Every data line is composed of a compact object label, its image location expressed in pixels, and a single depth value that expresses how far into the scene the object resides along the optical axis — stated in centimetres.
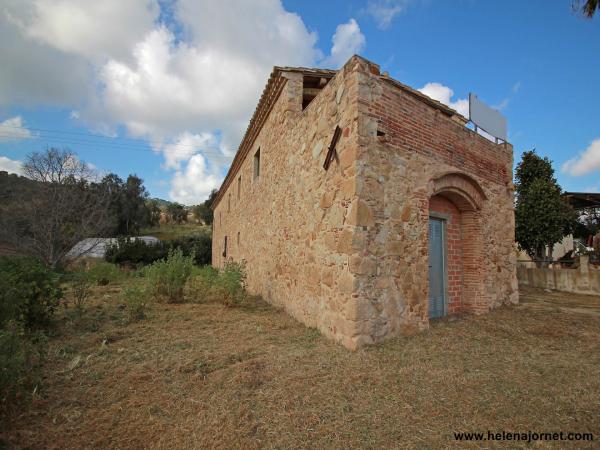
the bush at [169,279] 712
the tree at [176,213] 4428
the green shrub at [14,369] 247
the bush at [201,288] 759
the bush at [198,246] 2262
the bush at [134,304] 550
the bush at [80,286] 573
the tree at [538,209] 1199
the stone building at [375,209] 410
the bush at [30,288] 408
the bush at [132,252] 1889
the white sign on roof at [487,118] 684
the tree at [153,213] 3610
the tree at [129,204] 3103
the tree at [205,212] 3922
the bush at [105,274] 1072
